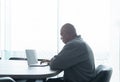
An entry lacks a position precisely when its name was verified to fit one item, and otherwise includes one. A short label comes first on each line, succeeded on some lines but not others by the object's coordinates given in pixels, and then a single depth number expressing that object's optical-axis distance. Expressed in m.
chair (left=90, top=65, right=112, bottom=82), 2.67
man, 2.75
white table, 2.29
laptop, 3.04
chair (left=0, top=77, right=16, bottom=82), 1.91
